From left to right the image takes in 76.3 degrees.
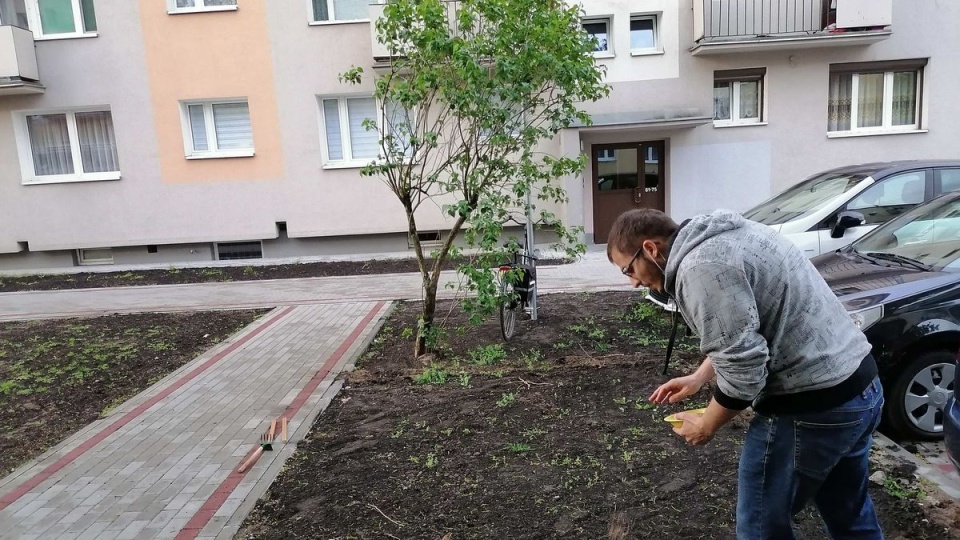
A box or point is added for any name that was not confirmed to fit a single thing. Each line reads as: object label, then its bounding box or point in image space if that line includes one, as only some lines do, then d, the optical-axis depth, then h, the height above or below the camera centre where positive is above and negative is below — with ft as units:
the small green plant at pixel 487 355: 19.16 -5.62
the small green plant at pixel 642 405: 14.83 -5.70
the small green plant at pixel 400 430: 14.20 -5.78
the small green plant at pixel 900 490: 10.51 -5.77
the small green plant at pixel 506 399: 15.48 -5.67
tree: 16.66 +2.26
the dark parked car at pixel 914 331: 12.29 -3.50
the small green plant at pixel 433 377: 17.68 -5.65
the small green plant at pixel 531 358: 18.65 -5.67
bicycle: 20.04 -3.86
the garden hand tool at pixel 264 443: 13.29 -5.81
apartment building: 41.78 +4.47
